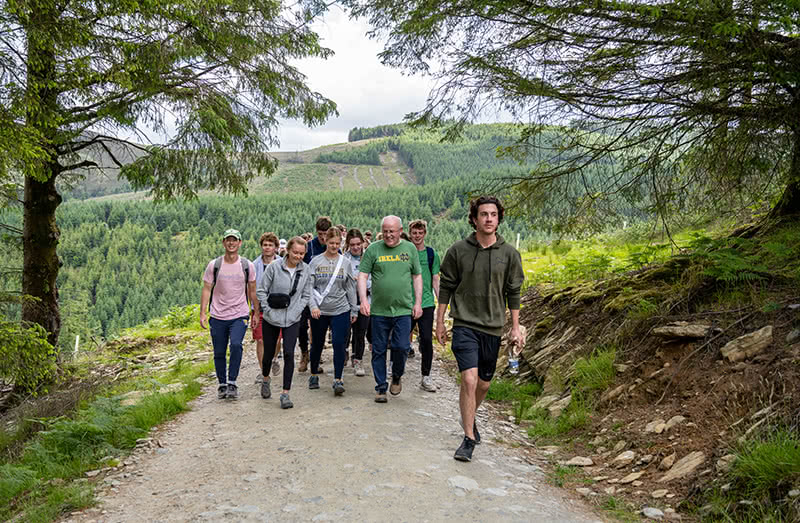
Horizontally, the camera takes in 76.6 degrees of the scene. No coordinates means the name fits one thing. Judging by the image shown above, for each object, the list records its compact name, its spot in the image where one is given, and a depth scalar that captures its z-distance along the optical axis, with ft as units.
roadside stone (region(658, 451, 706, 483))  12.08
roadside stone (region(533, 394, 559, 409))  19.36
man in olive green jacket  14.38
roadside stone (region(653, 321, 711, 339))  15.87
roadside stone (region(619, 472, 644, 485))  12.87
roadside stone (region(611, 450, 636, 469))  13.73
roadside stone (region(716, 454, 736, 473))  11.08
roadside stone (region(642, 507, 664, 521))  11.03
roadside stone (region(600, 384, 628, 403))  16.76
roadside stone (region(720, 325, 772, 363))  13.82
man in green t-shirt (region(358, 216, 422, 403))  19.43
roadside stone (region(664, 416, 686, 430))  13.84
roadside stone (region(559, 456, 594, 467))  14.42
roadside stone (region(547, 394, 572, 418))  18.22
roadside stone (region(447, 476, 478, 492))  12.37
